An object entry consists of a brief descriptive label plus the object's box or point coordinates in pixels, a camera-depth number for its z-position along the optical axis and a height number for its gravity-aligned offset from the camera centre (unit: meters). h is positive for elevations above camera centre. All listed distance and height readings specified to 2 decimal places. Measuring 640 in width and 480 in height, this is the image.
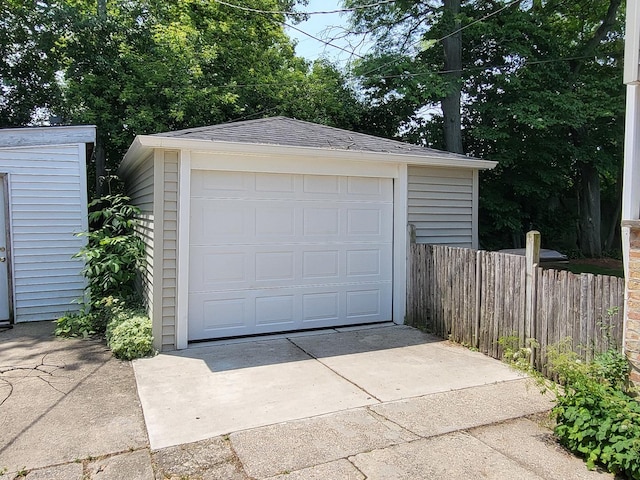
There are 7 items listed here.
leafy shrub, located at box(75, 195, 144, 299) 6.07 -0.41
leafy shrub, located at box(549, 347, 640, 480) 2.78 -1.22
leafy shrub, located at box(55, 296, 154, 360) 5.08 -1.26
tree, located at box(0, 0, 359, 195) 10.81 +3.96
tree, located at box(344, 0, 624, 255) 12.34 +3.98
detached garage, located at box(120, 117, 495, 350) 5.33 +0.10
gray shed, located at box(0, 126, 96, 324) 6.66 +0.10
